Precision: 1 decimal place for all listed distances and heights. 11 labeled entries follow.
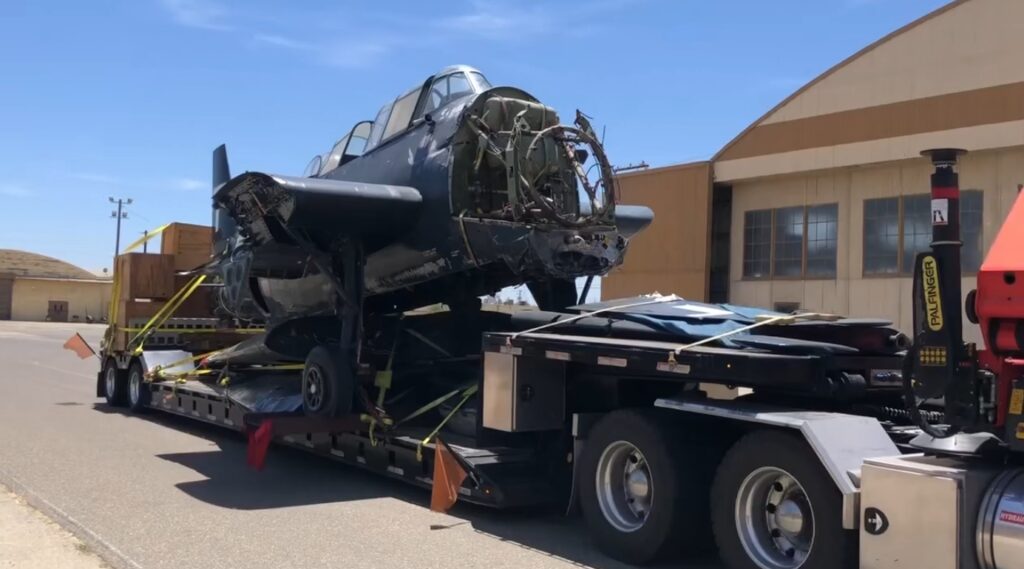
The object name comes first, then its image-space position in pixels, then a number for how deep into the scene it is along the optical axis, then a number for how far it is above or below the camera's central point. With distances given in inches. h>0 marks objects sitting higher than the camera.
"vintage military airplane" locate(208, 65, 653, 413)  359.6 +44.1
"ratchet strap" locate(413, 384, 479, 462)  325.1 -33.3
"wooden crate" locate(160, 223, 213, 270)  654.5 +46.9
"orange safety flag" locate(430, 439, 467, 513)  297.3 -49.0
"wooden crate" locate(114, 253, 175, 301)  632.4 +23.6
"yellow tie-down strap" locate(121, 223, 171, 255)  630.5 +48.1
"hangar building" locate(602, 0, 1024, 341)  761.0 +147.3
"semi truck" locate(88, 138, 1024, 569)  184.2 -25.0
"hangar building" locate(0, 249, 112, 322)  2802.7 +29.1
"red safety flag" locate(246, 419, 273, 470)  356.2 -48.2
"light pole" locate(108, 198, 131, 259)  3164.4 +315.5
